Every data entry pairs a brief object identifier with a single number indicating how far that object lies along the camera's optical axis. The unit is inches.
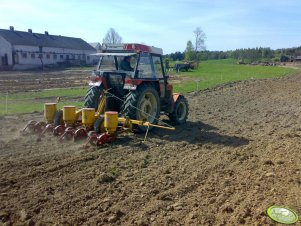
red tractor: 270.2
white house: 1620.1
